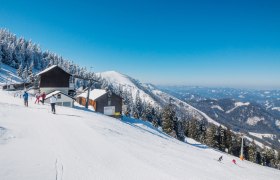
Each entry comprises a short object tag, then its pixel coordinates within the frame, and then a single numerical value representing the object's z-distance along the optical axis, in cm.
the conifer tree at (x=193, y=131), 10025
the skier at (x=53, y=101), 2116
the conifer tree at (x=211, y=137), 8344
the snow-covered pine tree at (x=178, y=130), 8235
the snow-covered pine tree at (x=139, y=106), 12932
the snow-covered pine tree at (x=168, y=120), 7906
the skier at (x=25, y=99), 2427
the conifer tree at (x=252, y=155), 8462
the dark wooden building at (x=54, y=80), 4997
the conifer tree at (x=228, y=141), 8744
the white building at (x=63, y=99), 4694
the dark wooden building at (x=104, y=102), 6338
